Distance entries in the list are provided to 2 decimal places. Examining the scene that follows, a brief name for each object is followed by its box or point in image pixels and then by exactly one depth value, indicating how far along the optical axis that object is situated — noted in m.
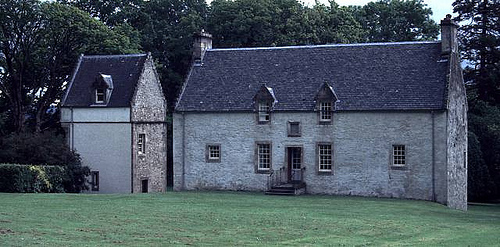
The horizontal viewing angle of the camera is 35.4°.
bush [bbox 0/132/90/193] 49.25
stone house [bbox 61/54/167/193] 51.38
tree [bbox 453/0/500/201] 59.91
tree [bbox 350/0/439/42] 75.12
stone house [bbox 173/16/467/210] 45.47
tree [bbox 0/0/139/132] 56.41
